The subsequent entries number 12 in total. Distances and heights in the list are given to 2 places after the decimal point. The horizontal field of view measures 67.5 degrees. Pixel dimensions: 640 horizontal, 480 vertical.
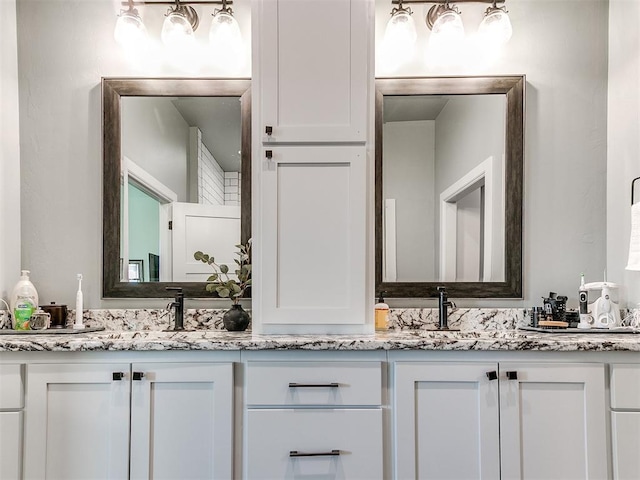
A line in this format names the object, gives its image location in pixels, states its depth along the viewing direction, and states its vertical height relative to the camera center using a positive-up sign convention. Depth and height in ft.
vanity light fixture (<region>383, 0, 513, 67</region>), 7.16 +3.34
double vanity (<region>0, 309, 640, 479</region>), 5.47 -1.81
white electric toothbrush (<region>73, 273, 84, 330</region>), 6.84 -0.88
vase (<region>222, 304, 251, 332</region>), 6.57 -0.95
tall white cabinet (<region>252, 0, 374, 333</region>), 6.05 +1.18
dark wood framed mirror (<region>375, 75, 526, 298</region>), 7.25 +0.98
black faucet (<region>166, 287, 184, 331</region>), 6.87 -0.84
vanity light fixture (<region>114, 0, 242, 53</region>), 7.13 +3.33
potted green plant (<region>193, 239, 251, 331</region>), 6.60 -0.46
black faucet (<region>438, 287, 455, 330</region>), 6.88 -0.83
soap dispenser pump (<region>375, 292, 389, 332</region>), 6.77 -0.94
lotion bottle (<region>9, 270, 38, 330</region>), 6.65 -0.72
